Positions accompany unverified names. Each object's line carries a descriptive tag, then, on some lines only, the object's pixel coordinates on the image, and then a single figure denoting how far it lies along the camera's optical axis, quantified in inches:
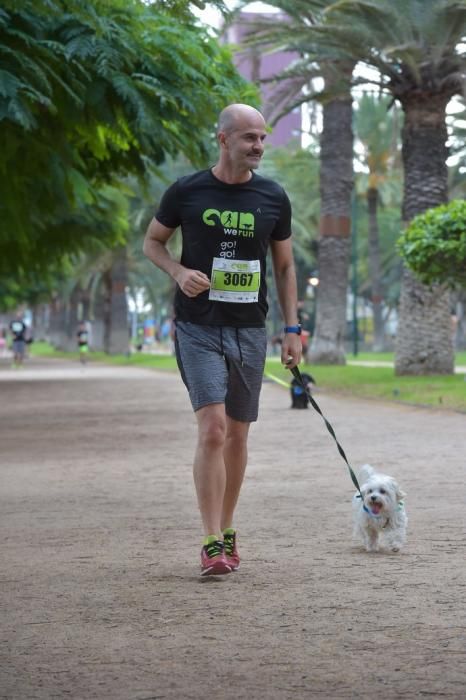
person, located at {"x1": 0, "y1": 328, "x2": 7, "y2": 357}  3422.7
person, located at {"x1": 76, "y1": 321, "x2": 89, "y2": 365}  1977.1
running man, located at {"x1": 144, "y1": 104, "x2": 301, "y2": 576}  269.6
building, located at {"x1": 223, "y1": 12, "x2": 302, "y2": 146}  1155.3
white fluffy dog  291.4
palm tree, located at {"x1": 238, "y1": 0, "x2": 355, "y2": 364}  1385.3
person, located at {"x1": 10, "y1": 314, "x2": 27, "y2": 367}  1892.2
